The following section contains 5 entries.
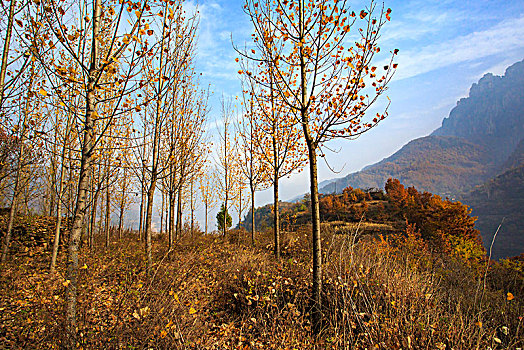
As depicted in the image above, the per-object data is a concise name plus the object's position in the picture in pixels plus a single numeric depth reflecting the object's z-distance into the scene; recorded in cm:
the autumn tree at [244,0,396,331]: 366
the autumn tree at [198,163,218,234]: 1478
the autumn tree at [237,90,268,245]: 846
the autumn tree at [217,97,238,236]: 1307
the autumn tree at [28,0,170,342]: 277
